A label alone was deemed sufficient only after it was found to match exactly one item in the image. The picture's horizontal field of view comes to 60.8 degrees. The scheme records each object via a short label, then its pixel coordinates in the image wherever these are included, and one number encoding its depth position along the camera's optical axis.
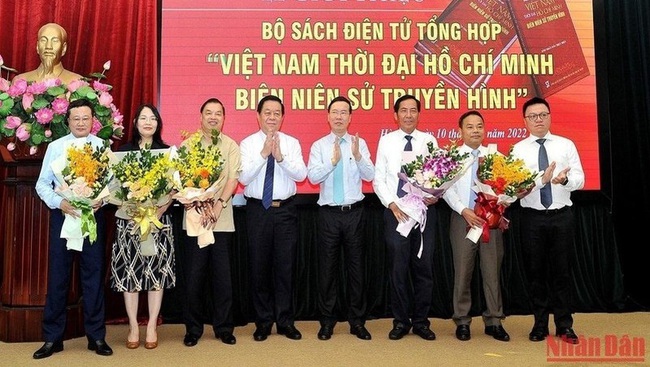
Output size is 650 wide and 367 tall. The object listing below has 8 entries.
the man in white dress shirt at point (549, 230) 3.45
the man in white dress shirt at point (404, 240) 3.52
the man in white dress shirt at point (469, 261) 3.59
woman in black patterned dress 3.27
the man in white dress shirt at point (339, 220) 3.58
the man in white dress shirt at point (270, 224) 3.53
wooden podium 3.47
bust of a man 3.86
